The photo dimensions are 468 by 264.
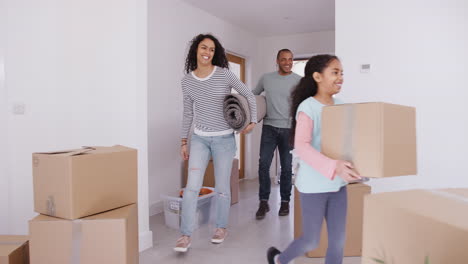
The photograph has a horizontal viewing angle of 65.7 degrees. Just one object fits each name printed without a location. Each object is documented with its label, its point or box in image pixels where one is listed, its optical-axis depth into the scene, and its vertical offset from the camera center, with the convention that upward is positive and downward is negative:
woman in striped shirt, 2.30 +0.02
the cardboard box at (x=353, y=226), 2.15 -0.60
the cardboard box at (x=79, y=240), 1.46 -0.46
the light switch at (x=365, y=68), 2.77 +0.45
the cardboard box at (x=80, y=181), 1.46 -0.23
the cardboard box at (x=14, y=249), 1.55 -0.54
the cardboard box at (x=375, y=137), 1.16 -0.04
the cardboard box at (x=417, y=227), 0.77 -0.24
